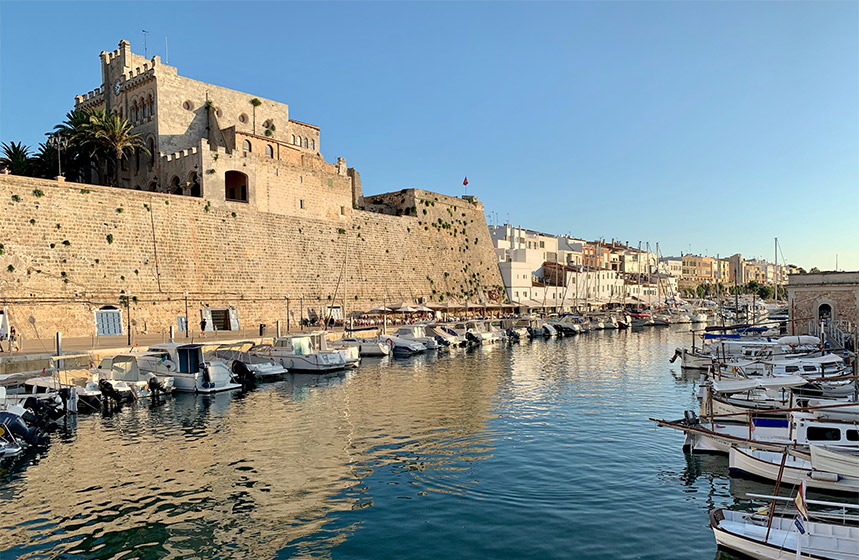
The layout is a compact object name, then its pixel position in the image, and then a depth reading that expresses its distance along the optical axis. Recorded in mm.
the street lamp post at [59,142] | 34594
